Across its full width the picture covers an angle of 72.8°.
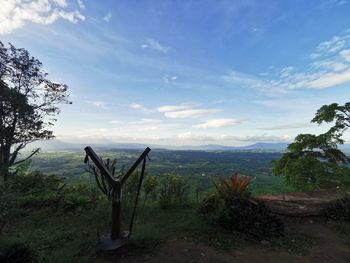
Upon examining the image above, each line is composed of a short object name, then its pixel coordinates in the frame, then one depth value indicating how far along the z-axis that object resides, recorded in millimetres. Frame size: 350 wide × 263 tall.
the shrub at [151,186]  8523
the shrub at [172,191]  8164
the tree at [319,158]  12548
